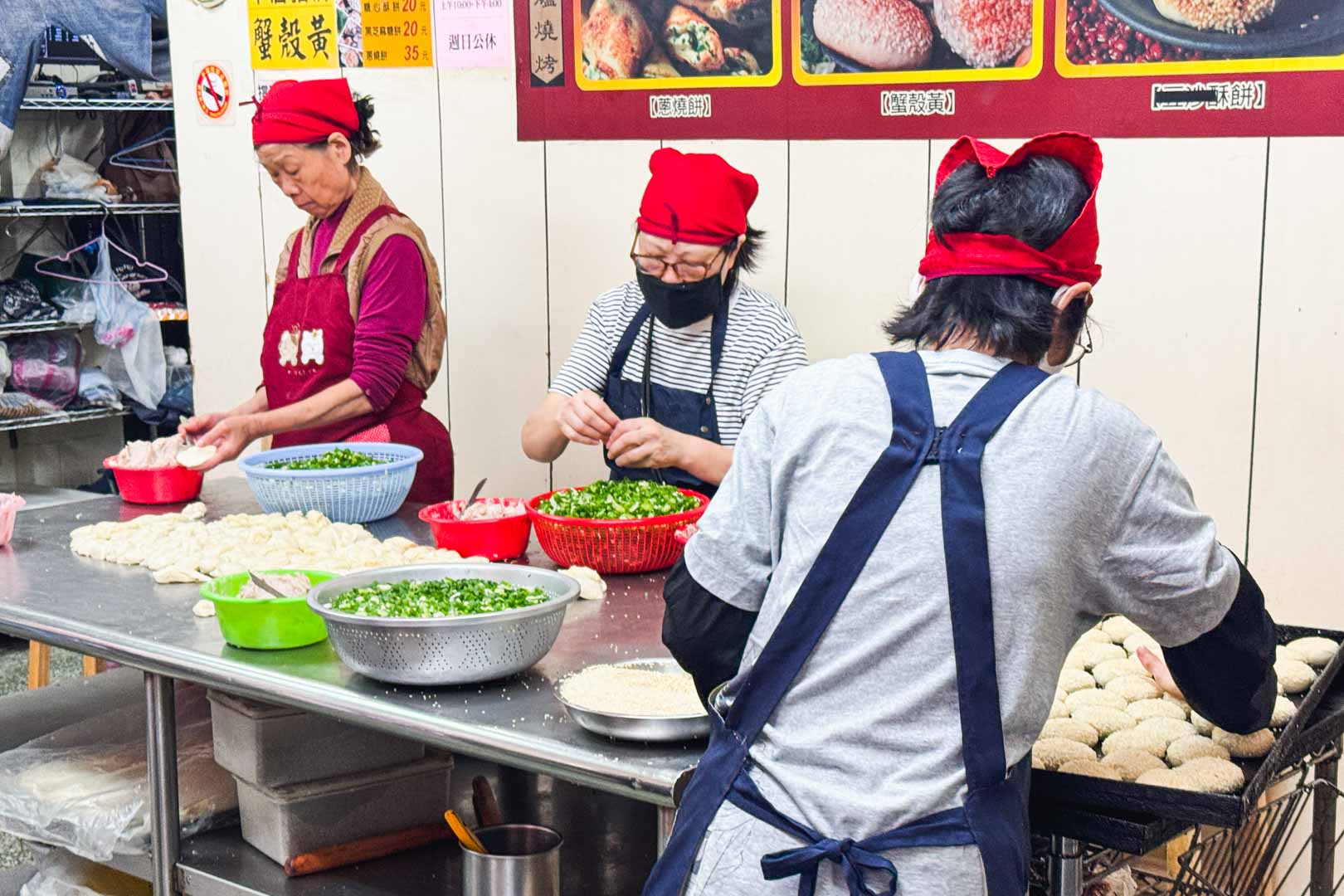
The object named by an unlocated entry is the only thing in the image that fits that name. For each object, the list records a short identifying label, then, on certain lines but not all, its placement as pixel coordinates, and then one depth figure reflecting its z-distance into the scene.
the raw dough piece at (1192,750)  1.94
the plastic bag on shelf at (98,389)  6.35
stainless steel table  2.03
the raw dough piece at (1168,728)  2.03
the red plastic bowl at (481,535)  2.95
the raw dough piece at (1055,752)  1.91
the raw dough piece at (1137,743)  1.99
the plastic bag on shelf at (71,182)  6.22
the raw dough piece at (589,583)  2.73
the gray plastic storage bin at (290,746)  2.60
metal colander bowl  2.19
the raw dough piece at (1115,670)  2.32
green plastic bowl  2.46
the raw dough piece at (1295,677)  2.19
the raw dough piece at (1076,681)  2.30
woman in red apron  3.62
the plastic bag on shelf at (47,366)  6.13
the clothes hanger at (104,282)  6.30
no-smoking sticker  5.04
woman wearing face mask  3.06
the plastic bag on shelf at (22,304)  5.98
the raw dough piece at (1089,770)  1.88
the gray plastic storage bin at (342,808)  2.56
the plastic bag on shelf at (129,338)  6.34
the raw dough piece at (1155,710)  2.13
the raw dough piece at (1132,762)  1.89
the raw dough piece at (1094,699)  2.18
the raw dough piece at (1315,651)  2.29
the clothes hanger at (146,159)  6.52
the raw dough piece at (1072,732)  2.05
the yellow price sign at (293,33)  4.71
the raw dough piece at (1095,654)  2.41
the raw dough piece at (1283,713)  2.07
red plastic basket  2.82
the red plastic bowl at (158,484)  3.58
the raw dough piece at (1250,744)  1.98
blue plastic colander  3.26
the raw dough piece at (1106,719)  2.08
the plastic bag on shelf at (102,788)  2.72
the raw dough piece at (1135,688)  2.23
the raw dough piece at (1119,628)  2.52
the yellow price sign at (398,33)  4.48
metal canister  2.31
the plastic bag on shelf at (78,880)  2.96
